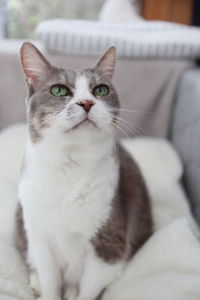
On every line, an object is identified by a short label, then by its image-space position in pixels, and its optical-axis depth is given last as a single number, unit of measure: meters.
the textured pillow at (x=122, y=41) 1.52
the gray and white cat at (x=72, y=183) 0.81
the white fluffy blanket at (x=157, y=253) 0.85
